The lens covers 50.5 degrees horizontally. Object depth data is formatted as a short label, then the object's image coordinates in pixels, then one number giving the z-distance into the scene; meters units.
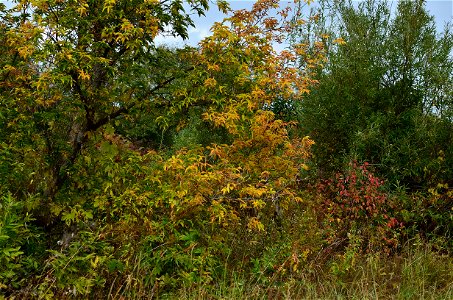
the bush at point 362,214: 7.41
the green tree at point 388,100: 8.83
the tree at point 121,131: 5.16
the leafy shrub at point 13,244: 4.15
